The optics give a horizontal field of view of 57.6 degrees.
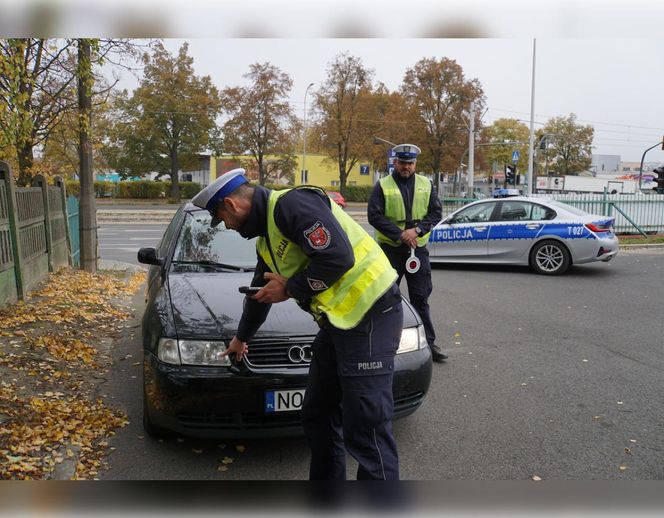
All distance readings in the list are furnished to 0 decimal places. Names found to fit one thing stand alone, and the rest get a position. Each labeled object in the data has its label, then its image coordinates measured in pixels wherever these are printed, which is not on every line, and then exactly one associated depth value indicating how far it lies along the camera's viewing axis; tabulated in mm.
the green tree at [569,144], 71562
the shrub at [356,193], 52781
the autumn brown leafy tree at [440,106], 43938
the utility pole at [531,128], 29250
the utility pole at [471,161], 31998
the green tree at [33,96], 5576
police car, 10969
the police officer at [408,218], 5367
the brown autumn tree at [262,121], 41969
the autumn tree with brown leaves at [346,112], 48250
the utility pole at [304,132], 46319
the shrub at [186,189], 47062
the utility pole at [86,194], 9914
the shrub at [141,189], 46156
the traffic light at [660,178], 23016
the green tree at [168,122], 43344
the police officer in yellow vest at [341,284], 2439
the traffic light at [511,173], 30598
